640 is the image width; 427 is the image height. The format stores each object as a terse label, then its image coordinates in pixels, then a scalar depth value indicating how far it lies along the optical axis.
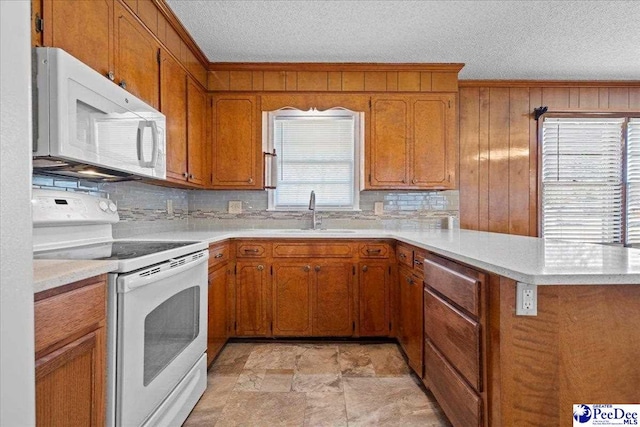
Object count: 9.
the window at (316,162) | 3.32
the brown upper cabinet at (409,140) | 3.12
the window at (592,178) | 3.59
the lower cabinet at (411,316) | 2.06
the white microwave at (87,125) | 1.23
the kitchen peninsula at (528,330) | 1.11
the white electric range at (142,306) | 1.19
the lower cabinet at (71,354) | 0.85
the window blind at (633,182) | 3.59
